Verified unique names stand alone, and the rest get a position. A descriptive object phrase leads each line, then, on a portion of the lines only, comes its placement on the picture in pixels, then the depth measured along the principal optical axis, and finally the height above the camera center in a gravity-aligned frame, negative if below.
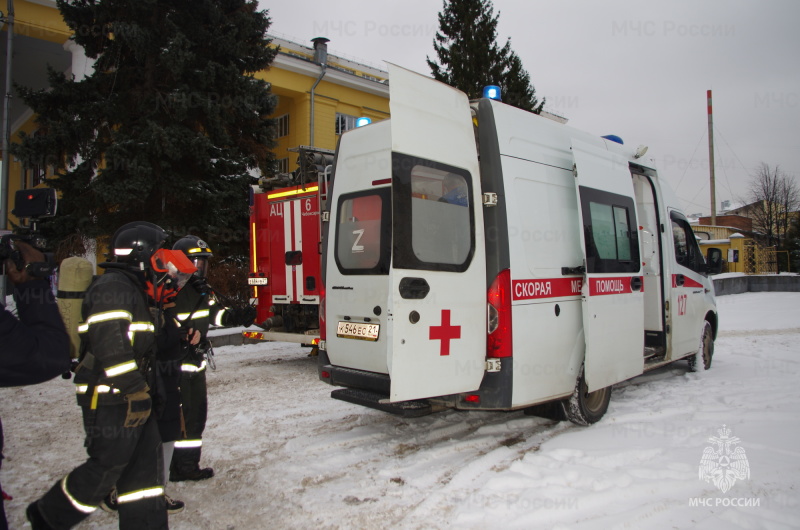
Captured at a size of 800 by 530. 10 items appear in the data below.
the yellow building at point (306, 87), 19.78 +8.38
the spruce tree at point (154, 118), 11.41 +3.88
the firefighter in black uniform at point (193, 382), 3.91 -0.74
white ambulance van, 3.82 +0.16
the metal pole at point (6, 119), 11.78 +3.88
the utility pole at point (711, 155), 28.79 +6.64
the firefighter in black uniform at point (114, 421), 2.70 -0.69
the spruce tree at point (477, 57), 21.30 +9.13
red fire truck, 7.80 +0.50
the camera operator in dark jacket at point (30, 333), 2.00 -0.17
